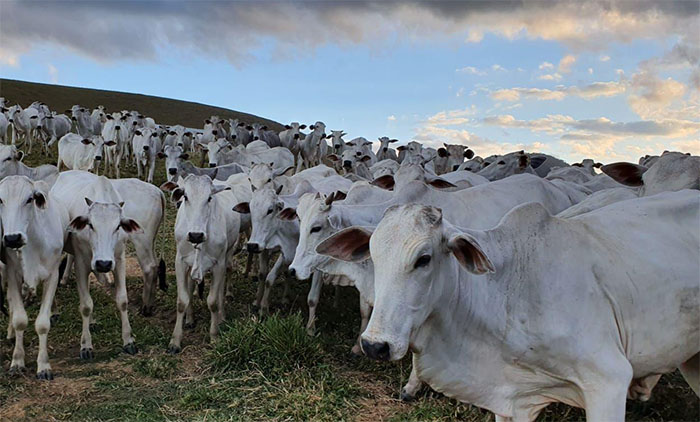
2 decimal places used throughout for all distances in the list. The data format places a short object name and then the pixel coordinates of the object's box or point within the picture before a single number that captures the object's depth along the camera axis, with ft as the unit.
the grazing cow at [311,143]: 85.51
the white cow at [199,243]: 25.46
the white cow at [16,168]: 34.81
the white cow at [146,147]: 70.49
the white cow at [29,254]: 22.15
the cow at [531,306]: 10.84
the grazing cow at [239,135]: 90.89
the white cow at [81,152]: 65.57
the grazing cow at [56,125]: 83.25
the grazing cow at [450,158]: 62.62
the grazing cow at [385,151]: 80.43
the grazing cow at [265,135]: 91.30
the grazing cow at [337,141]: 87.07
